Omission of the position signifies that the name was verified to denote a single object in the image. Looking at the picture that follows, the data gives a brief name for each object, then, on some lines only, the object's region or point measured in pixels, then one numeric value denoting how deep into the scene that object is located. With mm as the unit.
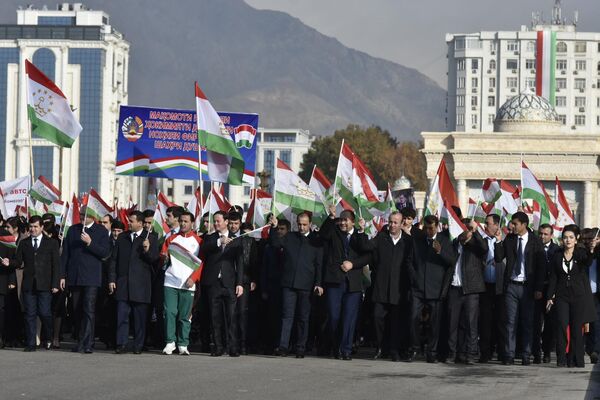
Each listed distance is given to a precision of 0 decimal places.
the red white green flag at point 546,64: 158875
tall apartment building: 159375
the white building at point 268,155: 151975
